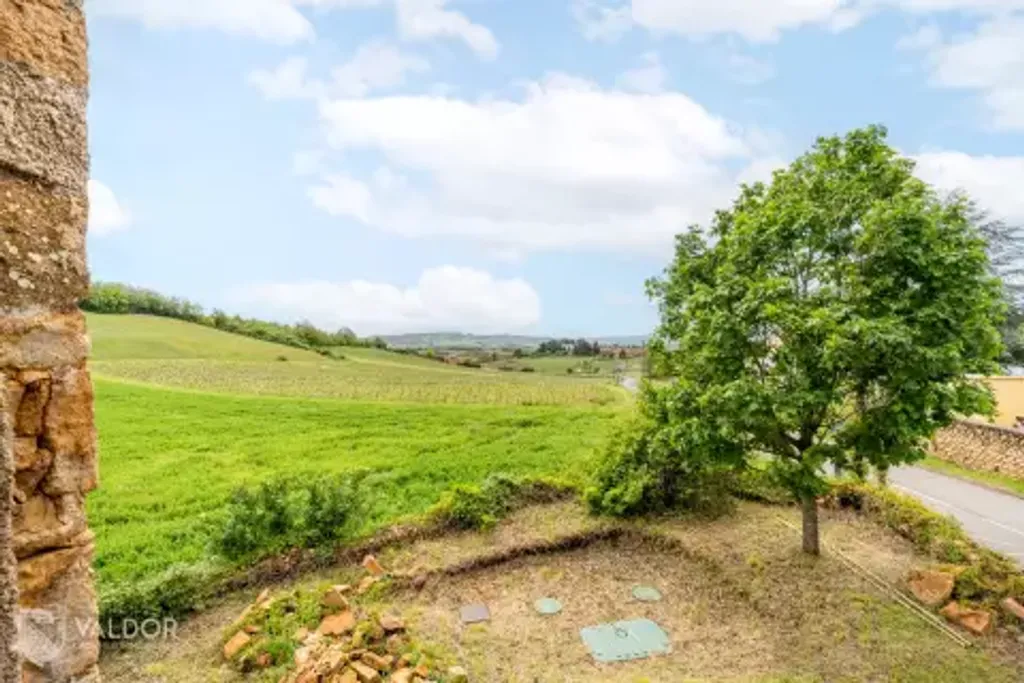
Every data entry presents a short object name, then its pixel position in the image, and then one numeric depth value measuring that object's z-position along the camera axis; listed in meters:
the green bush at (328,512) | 9.14
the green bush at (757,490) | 11.38
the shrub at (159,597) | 7.72
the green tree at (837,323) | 7.13
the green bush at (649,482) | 10.48
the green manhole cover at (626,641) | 7.07
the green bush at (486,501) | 10.38
